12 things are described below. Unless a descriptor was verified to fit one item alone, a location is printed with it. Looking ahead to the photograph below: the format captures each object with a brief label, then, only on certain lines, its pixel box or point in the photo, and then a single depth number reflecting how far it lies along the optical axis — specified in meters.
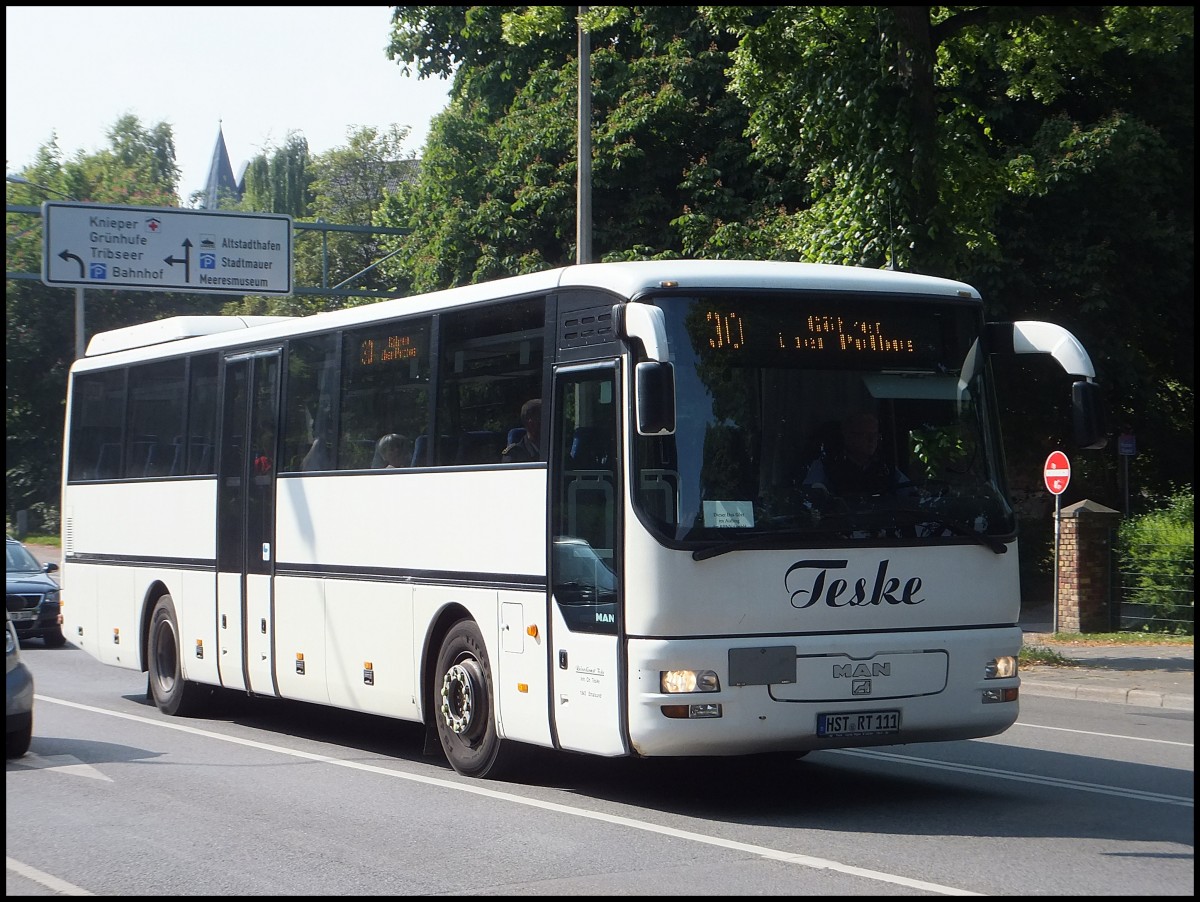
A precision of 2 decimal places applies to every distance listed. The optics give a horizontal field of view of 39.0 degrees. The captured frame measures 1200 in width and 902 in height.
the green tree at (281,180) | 87.69
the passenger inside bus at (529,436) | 10.48
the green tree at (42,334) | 54.81
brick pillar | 23.83
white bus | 9.27
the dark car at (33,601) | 23.09
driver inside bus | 9.52
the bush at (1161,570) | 23.09
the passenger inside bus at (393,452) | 12.00
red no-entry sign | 22.00
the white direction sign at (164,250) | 30.03
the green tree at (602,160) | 29.53
